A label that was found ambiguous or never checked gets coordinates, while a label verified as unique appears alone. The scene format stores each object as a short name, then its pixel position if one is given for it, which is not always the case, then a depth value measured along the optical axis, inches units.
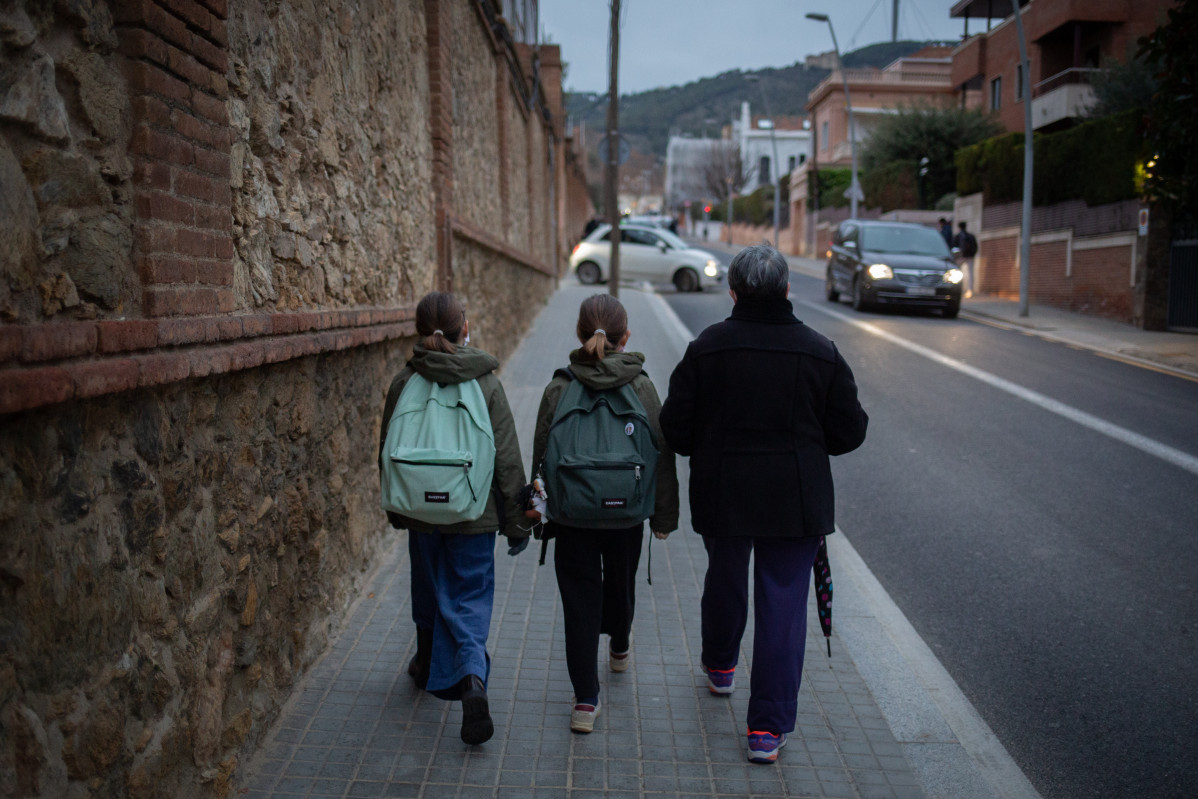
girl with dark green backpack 149.2
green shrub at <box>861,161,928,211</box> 1547.7
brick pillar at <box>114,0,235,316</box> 113.3
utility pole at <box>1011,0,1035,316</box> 797.9
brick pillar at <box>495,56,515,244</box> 549.3
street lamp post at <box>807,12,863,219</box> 1337.4
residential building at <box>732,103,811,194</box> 3479.3
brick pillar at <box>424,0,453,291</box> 325.1
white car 979.9
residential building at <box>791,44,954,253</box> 2123.5
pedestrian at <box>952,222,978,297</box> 1037.8
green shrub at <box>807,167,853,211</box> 1905.8
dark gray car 767.7
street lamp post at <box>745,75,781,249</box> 2058.9
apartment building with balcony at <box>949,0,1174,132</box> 1216.8
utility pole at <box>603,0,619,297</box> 642.8
